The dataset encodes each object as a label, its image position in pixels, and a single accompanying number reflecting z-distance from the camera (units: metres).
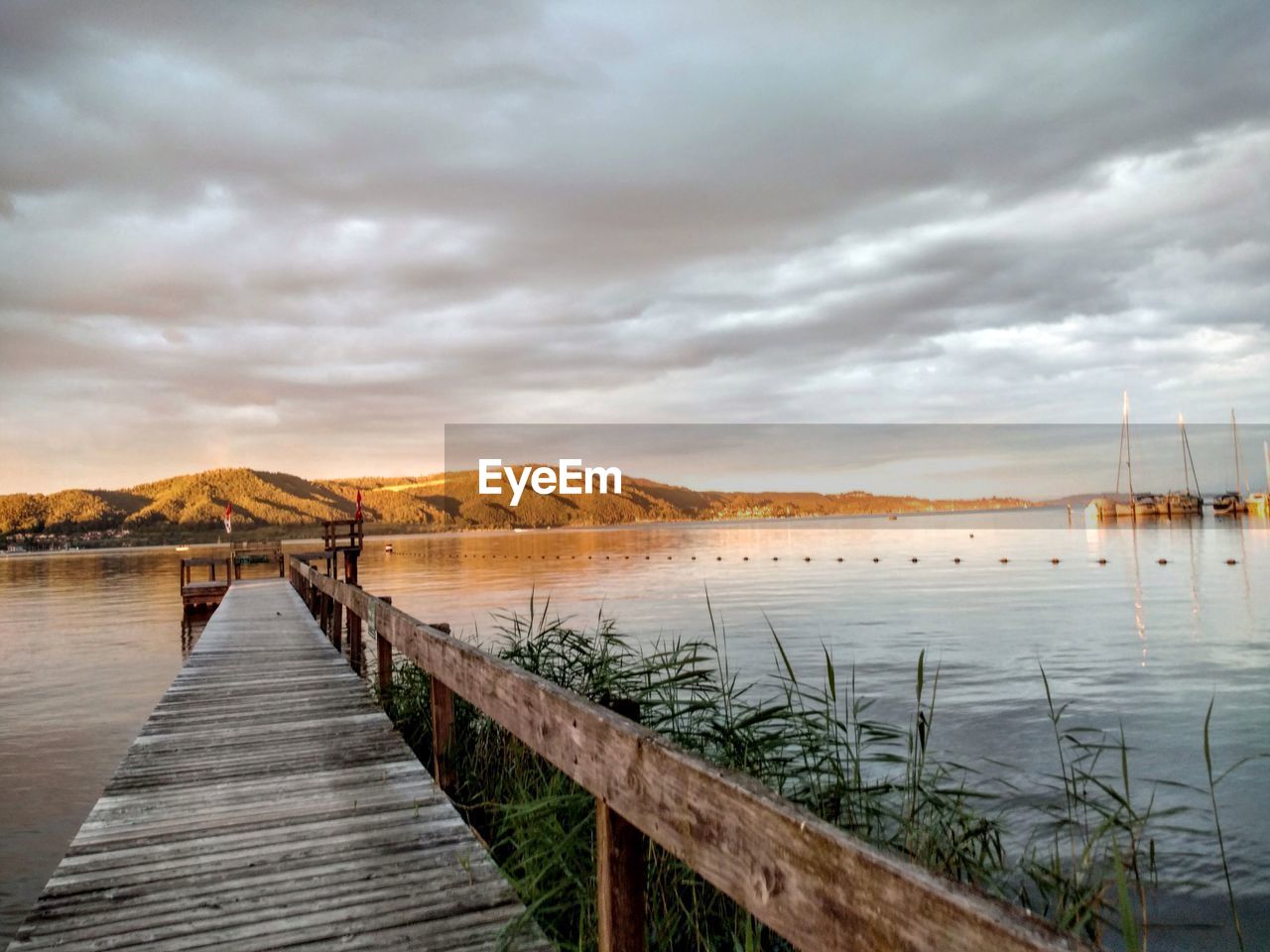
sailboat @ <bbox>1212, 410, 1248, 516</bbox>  117.28
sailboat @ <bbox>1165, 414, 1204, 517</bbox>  118.44
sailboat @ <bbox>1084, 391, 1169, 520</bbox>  117.88
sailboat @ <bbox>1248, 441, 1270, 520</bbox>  111.11
